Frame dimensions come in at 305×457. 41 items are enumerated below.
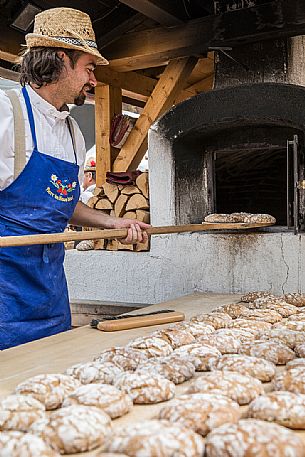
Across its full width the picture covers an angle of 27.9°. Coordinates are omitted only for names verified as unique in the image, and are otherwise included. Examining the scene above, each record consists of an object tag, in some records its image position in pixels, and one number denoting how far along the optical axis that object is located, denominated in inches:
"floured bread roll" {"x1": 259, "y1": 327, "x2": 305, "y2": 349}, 86.0
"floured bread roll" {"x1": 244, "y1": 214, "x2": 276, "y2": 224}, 145.4
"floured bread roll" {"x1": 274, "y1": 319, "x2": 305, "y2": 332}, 94.7
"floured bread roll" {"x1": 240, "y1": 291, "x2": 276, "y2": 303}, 129.8
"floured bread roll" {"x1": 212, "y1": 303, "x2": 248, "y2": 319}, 109.8
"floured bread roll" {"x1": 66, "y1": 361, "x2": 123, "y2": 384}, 69.7
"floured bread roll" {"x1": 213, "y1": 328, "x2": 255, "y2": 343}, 89.0
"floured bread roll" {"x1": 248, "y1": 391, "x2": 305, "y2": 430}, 56.9
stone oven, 146.4
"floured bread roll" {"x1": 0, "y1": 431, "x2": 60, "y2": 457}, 48.8
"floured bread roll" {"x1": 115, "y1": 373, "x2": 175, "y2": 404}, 64.4
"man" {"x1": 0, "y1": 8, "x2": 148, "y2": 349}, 107.3
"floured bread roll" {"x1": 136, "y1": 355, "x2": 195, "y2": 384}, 71.4
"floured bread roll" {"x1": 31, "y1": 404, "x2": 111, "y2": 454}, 52.3
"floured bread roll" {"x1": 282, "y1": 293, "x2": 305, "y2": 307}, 121.3
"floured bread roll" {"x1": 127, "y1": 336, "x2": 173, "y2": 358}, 82.2
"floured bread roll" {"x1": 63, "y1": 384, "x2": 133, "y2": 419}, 60.1
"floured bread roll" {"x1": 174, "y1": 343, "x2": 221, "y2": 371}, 77.4
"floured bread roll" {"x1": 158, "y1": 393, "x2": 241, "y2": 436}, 55.1
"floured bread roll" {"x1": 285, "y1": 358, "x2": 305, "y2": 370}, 73.5
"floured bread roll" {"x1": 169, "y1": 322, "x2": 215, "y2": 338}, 93.0
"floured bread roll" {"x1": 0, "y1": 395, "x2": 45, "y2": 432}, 56.4
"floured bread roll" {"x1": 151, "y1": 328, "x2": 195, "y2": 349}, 87.2
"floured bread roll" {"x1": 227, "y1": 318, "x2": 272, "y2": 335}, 94.3
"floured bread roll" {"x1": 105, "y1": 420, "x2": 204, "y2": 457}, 48.6
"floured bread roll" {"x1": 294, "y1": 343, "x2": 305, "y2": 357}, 81.7
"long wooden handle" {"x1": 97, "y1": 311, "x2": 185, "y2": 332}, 103.6
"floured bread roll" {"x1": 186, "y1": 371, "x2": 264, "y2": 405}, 63.7
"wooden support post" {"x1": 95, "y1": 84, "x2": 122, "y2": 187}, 216.1
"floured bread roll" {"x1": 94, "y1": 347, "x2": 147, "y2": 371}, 75.6
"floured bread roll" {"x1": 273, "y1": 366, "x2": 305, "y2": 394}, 64.6
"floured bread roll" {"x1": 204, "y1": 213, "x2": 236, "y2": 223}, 147.3
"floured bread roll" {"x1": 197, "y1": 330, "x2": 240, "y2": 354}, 83.6
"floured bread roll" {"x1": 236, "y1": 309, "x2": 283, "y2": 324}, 102.2
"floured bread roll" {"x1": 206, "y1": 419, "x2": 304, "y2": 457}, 48.4
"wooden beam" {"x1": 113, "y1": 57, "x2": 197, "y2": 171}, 195.6
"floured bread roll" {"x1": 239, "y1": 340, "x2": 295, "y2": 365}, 79.4
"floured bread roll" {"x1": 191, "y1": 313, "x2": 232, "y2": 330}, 99.0
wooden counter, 68.6
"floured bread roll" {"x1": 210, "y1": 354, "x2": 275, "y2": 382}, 71.6
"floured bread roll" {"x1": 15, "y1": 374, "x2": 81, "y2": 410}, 62.9
